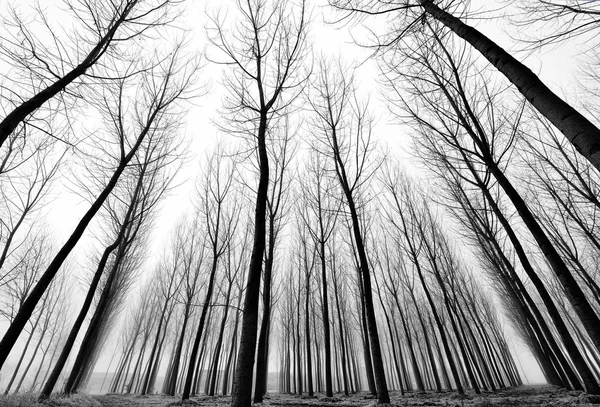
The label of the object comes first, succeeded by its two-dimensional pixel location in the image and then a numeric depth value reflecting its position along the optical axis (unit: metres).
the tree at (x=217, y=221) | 7.80
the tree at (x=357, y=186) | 4.74
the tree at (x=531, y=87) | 1.54
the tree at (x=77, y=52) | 3.02
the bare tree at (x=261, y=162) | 2.60
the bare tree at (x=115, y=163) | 3.35
